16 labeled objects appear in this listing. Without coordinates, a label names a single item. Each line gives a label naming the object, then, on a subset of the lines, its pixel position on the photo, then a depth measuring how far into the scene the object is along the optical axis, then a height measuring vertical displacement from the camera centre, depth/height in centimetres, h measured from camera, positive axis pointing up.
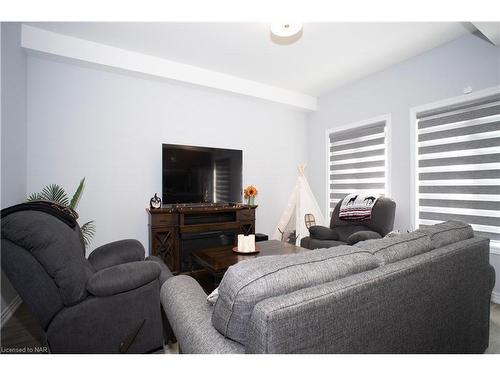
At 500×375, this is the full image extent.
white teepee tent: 375 -39
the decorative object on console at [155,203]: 305 -18
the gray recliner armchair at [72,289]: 128 -56
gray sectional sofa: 73 -40
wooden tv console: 294 -52
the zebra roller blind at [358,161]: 347 +41
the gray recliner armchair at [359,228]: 290 -49
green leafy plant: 248 -9
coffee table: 207 -62
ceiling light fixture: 222 +146
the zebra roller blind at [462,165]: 247 +25
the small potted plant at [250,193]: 365 -7
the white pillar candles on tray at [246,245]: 234 -54
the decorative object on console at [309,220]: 374 -48
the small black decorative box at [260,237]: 359 -71
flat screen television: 314 +18
